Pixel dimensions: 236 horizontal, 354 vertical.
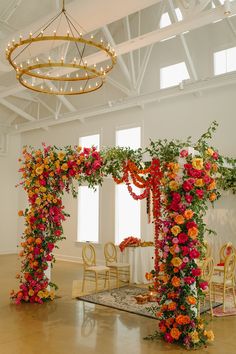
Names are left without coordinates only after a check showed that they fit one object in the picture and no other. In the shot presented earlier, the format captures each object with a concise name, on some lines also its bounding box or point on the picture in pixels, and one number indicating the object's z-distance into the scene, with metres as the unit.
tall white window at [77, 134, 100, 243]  11.70
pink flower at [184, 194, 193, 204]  4.74
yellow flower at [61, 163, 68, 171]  6.31
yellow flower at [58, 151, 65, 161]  6.37
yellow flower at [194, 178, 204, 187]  4.66
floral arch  4.67
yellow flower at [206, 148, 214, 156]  4.86
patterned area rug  6.25
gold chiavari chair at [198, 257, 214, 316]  5.78
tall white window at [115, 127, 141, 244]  10.73
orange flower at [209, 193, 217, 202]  4.91
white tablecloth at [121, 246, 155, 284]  8.45
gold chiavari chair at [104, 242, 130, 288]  8.23
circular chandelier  4.80
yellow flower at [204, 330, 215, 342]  4.65
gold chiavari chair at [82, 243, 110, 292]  7.51
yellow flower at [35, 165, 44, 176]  6.44
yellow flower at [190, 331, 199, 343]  4.52
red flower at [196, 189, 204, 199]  4.68
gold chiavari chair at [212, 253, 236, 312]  5.99
